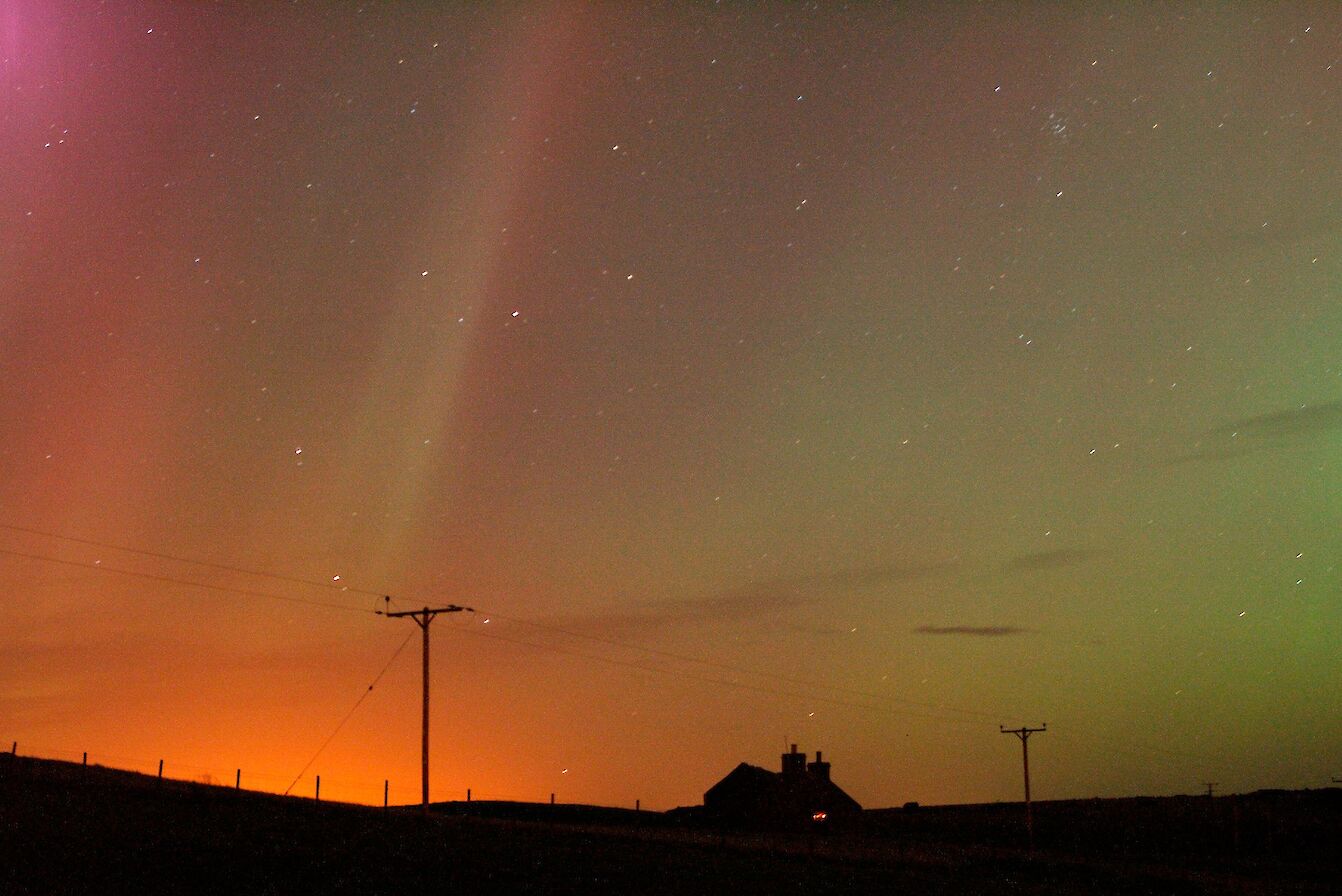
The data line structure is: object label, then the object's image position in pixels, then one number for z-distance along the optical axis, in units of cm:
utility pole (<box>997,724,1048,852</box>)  7931
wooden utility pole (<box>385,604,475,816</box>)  5081
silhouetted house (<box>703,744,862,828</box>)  8294
